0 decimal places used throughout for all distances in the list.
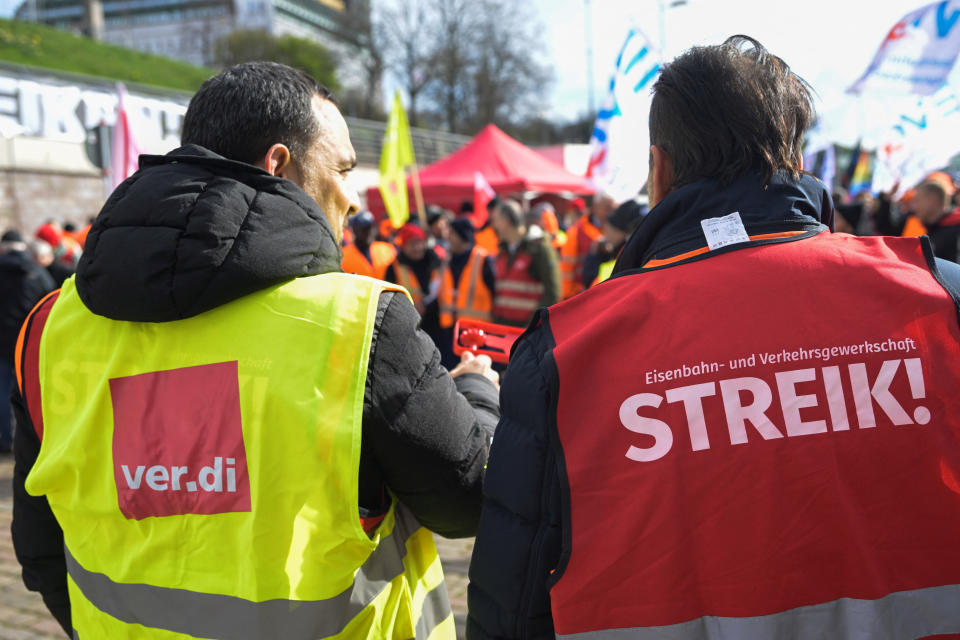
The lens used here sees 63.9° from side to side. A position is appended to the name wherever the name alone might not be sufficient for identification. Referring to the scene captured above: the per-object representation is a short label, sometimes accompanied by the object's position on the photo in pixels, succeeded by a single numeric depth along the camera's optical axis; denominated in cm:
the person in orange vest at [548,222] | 885
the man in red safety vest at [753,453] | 114
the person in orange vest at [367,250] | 764
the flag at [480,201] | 1124
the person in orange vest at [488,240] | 832
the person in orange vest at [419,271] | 724
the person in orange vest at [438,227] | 960
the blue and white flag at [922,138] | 724
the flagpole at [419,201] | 926
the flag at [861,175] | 1695
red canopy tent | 1580
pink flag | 543
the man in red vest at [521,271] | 627
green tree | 4038
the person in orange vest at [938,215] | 619
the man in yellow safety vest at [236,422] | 127
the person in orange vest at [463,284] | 674
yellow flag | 876
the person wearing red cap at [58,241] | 872
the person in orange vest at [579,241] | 757
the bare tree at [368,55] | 4241
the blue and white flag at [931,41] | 643
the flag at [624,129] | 480
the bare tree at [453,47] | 4112
